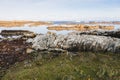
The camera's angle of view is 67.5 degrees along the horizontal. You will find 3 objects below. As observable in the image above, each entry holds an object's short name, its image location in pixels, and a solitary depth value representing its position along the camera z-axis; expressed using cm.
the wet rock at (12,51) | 896
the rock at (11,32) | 1970
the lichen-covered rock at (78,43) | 854
